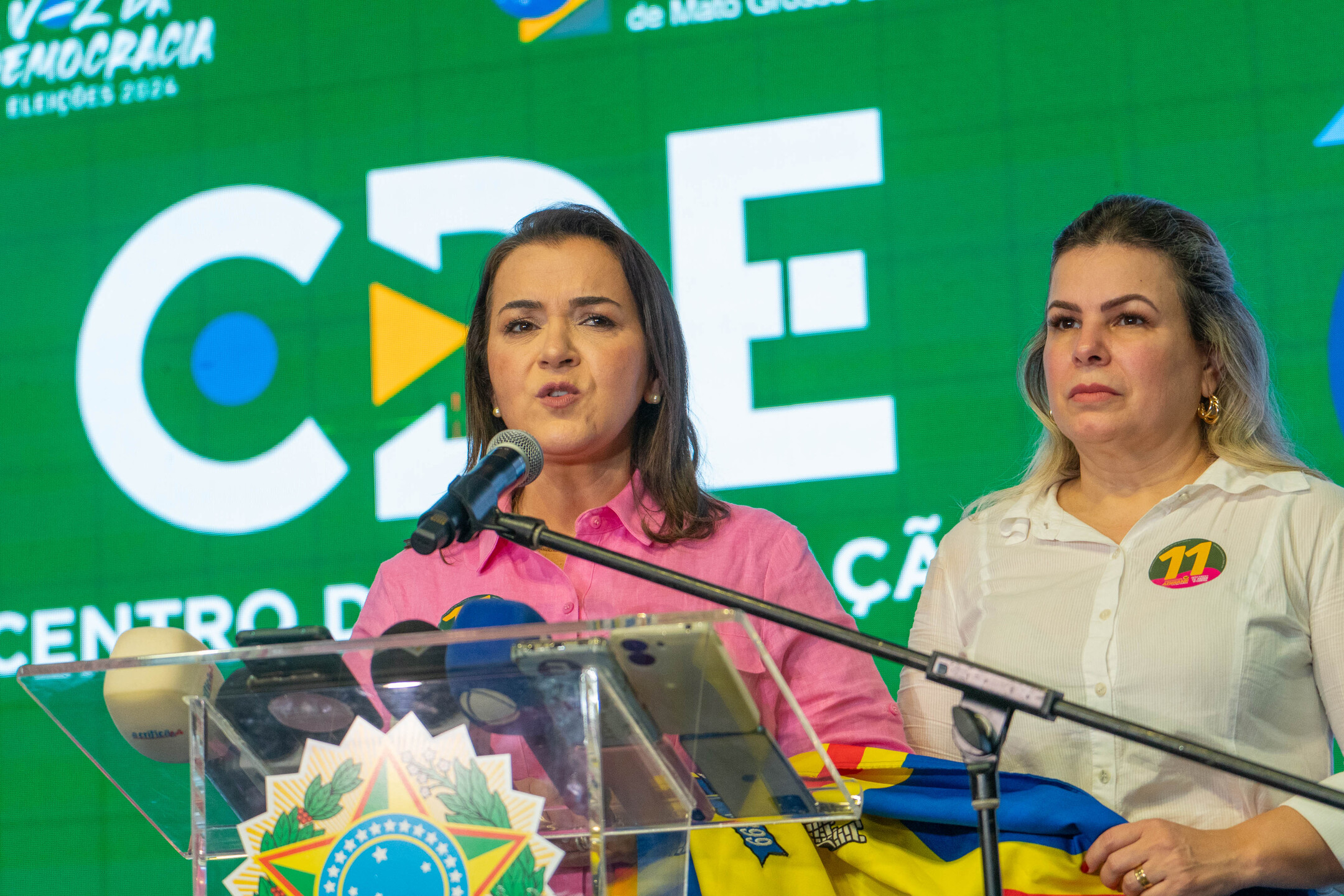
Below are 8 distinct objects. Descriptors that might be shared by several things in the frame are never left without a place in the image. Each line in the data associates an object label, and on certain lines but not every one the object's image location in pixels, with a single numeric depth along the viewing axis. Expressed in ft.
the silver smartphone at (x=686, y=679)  14.19
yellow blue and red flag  15.00
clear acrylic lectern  14.21
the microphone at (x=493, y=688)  14.23
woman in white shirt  15.40
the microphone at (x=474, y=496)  14.47
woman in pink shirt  15.74
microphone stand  14.36
